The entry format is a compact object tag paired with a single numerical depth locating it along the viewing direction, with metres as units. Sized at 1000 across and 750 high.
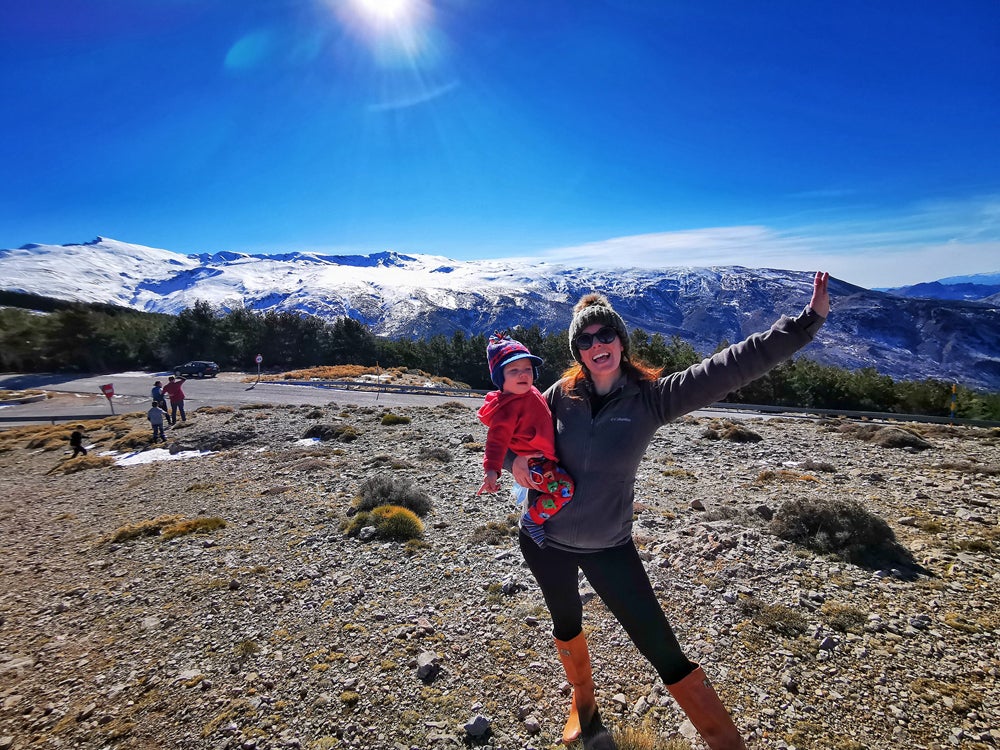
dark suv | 44.94
